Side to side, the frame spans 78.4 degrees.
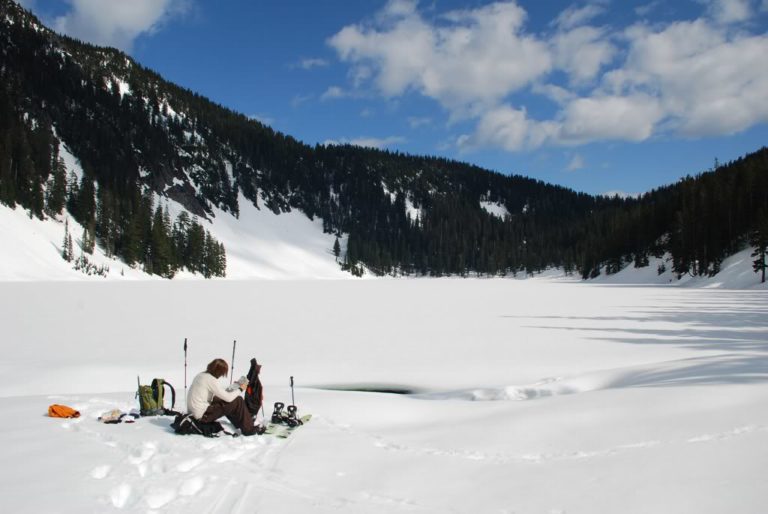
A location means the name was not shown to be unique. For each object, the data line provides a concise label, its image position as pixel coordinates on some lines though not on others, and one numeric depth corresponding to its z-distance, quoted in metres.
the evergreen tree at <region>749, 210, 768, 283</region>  47.12
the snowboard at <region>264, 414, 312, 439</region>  7.78
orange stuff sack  8.29
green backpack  8.86
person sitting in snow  7.79
